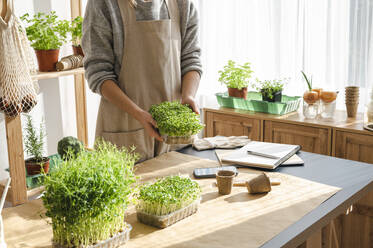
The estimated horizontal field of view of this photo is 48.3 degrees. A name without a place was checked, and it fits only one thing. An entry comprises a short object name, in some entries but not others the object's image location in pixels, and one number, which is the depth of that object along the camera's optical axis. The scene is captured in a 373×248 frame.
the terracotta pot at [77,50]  3.11
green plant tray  3.18
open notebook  1.89
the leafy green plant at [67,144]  2.91
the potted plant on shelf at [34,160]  2.81
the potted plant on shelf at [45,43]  2.80
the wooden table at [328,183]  1.30
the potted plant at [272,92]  3.22
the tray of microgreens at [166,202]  1.33
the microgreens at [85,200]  1.11
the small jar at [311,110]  3.06
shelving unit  2.42
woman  2.05
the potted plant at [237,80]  3.37
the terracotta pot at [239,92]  3.38
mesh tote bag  2.09
